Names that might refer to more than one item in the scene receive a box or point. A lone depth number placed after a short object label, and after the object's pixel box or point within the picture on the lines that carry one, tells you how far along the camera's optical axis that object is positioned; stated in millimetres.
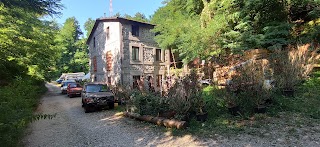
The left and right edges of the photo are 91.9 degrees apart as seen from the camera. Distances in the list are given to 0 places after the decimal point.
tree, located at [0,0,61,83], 5246
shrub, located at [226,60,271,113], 5771
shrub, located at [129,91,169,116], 6454
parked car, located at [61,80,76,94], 18407
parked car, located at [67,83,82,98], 15286
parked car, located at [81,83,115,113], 8650
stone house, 14627
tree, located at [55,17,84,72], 37049
